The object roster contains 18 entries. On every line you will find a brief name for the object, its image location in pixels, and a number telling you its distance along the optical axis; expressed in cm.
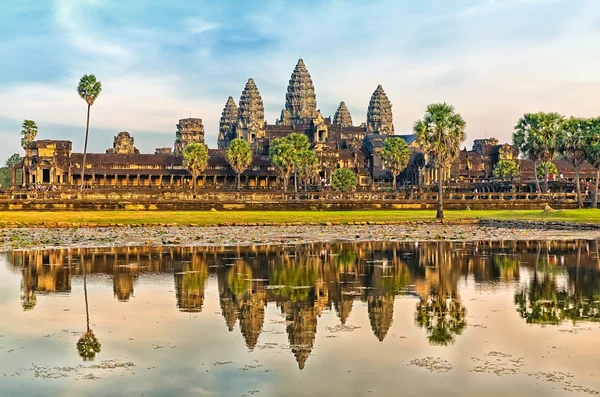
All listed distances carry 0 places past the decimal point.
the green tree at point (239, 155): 13300
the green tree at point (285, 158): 12019
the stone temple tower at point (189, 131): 18650
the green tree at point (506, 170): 14950
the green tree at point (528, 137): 9112
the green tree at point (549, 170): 13875
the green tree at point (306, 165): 12218
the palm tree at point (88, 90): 10741
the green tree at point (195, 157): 12975
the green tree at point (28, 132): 14400
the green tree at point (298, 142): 12398
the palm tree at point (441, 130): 6375
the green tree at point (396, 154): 13532
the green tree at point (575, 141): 8106
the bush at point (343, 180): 13444
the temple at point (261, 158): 13875
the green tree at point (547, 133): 8906
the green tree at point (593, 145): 7700
